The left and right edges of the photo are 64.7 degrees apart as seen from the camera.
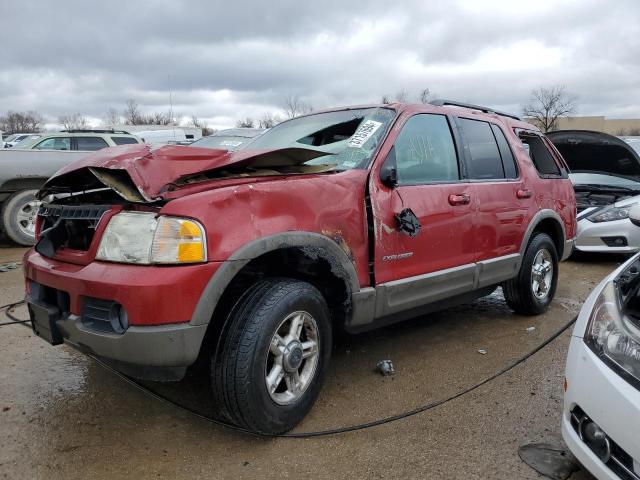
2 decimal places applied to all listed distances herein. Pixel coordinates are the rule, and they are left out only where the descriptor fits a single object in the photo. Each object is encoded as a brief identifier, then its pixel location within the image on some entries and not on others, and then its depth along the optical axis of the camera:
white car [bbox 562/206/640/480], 1.85
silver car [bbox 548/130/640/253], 6.90
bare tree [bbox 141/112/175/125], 67.81
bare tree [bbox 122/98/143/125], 70.62
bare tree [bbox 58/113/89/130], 78.50
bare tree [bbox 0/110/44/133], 78.12
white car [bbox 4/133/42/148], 30.24
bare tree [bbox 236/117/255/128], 51.37
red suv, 2.28
